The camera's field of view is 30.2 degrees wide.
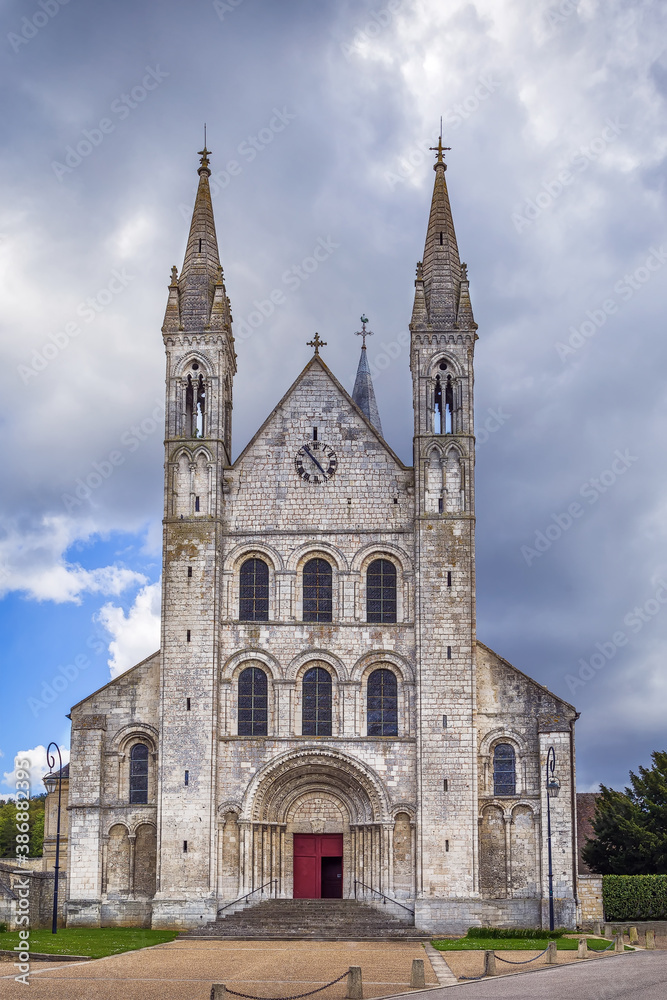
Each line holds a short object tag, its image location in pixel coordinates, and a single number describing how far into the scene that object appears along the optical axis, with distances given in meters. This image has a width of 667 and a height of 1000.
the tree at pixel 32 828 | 70.06
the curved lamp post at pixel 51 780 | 50.65
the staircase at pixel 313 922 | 36.78
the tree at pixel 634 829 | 43.34
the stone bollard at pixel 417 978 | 24.46
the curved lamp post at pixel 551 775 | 39.06
